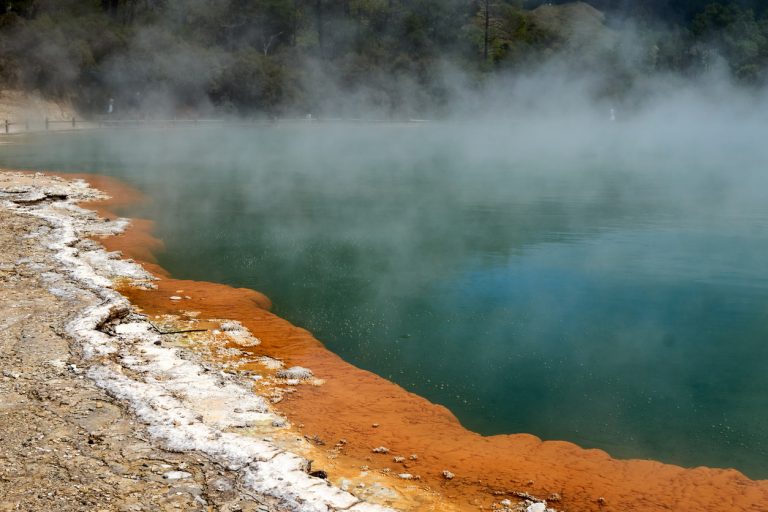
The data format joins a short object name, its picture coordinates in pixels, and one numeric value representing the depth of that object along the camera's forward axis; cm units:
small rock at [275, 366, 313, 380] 556
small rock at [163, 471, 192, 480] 389
